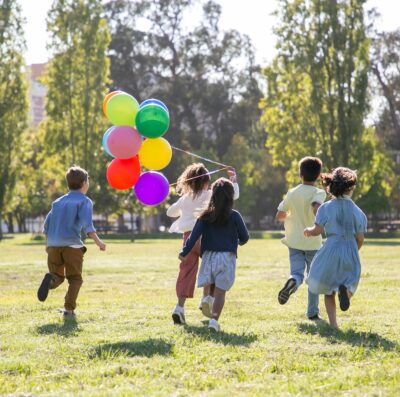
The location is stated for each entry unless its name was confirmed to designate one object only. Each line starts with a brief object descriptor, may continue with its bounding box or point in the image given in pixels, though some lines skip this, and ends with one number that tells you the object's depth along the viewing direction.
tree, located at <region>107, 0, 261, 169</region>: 54.31
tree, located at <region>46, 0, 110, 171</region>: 41.94
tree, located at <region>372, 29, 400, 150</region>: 49.56
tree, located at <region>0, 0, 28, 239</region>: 40.12
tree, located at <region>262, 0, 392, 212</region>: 39.22
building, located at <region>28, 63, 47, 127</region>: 123.00
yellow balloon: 9.47
